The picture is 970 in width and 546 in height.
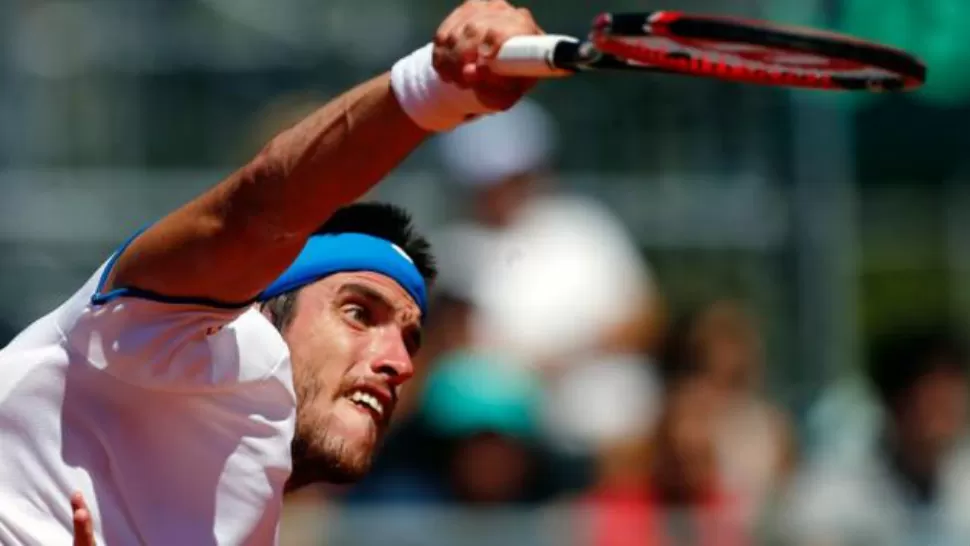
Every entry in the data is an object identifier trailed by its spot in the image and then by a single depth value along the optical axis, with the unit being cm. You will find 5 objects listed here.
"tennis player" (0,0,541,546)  686
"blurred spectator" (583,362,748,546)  1485
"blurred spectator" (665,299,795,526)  1582
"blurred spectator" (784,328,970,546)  1505
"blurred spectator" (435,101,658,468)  1609
